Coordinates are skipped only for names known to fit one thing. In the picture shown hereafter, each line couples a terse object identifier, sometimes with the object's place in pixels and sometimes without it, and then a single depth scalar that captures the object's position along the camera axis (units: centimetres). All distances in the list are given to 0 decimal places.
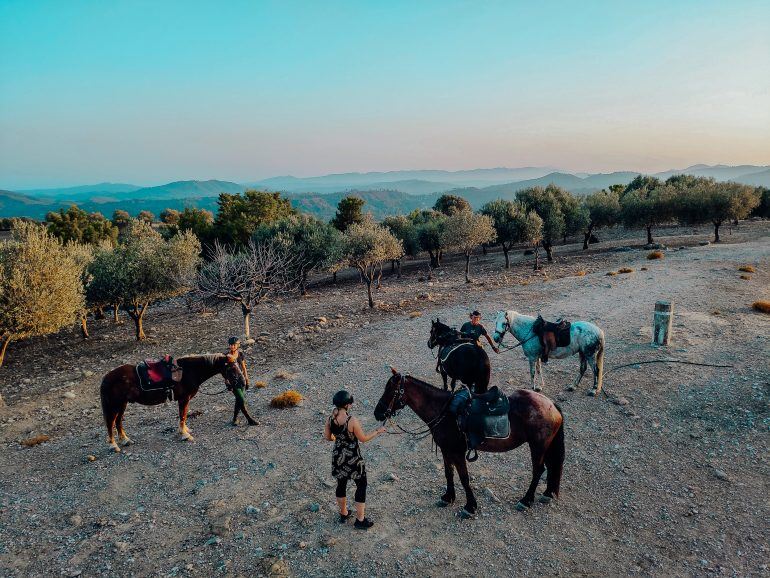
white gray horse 1225
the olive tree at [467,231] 3728
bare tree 2061
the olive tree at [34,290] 1653
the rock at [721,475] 862
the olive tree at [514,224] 4331
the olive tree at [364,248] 2958
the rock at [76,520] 823
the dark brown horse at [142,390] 1068
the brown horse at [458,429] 756
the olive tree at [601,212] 5025
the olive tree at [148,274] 2347
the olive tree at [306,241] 3659
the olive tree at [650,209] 4631
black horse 1120
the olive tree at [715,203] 4359
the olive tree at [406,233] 5122
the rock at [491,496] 827
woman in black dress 707
